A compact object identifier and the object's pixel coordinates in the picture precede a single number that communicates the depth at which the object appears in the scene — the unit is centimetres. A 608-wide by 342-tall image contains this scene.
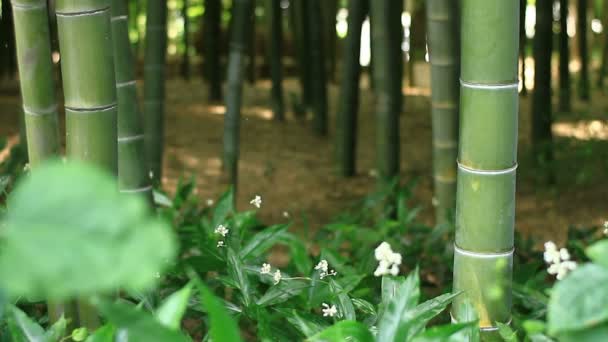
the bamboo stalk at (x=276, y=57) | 539
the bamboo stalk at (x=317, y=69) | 509
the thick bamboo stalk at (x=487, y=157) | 146
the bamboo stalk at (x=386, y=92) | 344
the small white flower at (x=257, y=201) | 177
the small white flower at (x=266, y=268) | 155
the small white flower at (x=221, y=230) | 164
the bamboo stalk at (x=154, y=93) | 340
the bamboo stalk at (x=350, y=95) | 388
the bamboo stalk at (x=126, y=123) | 202
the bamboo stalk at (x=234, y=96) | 371
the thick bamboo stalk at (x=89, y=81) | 145
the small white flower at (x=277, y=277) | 157
